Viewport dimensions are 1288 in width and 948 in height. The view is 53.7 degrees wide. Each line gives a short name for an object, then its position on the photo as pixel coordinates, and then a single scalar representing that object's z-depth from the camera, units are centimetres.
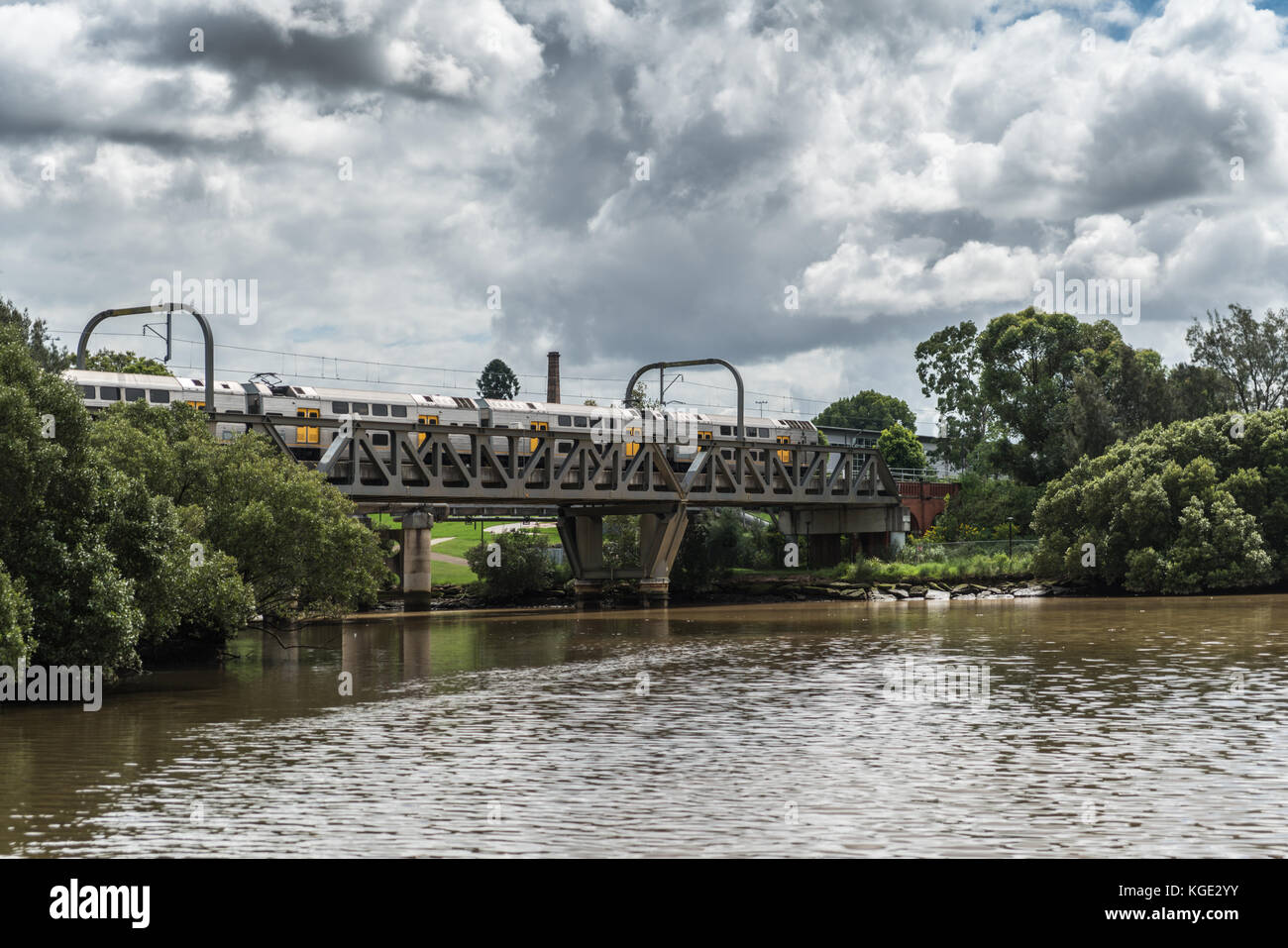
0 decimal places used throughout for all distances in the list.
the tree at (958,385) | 10869
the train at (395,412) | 7144
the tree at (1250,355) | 10356
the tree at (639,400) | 10300
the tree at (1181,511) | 7331
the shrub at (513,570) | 8731
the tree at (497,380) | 19362
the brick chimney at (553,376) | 12600
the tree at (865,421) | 19638
